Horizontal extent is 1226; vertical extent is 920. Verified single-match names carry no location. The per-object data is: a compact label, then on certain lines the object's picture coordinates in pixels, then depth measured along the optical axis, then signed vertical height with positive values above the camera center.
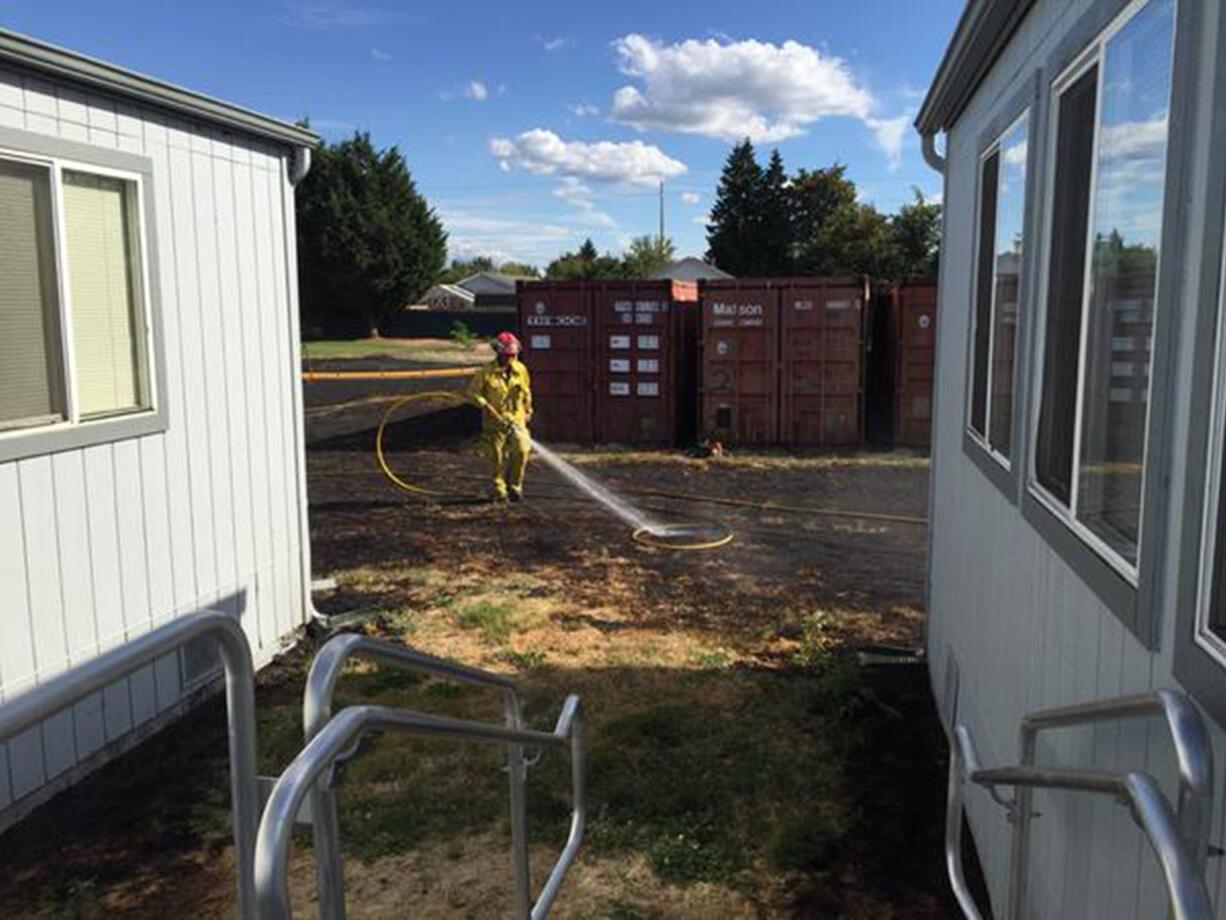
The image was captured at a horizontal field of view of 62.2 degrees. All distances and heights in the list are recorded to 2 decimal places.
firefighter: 11.02 -0.92
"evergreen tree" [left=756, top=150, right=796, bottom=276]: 56.34 +5.62
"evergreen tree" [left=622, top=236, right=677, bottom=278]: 62.56 +4.23
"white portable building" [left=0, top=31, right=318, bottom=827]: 4.33 -0.29
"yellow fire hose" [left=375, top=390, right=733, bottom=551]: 9.32 -2.03
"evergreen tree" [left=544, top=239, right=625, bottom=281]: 63.09 +3.55
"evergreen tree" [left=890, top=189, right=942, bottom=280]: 40.91 +3.36
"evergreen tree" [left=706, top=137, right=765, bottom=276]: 57.62 +6.01
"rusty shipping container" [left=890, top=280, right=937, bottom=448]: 14.52 -0.54
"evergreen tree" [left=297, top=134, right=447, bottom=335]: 44.84 +3.72
